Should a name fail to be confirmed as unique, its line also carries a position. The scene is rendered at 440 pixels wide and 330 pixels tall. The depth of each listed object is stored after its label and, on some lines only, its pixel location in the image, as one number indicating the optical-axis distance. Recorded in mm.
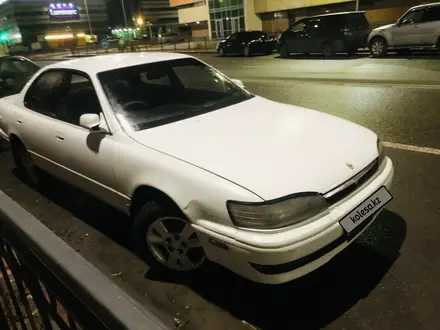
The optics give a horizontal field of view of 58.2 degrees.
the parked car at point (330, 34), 15008
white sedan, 2287
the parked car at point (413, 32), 12461
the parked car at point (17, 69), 8492
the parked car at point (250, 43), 19781
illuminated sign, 77312
